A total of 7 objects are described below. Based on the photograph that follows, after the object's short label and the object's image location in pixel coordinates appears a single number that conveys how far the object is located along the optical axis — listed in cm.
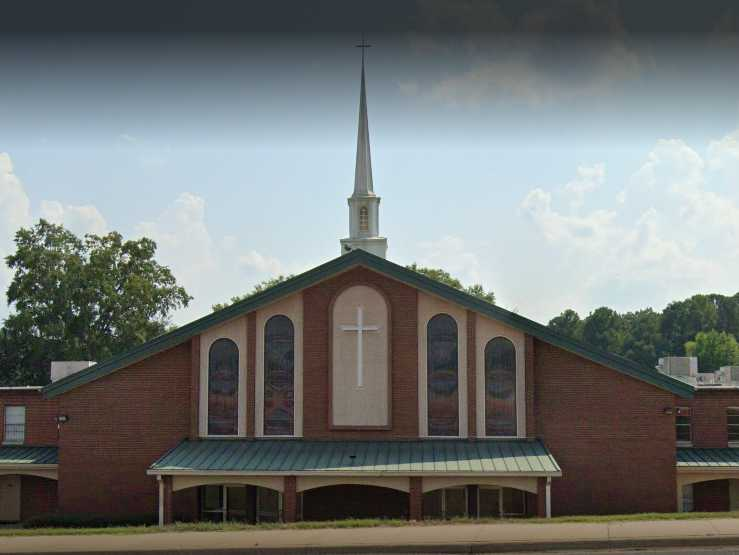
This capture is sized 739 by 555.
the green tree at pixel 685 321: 14738
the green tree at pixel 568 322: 15562
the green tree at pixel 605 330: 14838
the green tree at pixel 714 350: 12688
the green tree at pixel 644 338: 14462
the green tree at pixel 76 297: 6395
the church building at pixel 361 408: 3094
